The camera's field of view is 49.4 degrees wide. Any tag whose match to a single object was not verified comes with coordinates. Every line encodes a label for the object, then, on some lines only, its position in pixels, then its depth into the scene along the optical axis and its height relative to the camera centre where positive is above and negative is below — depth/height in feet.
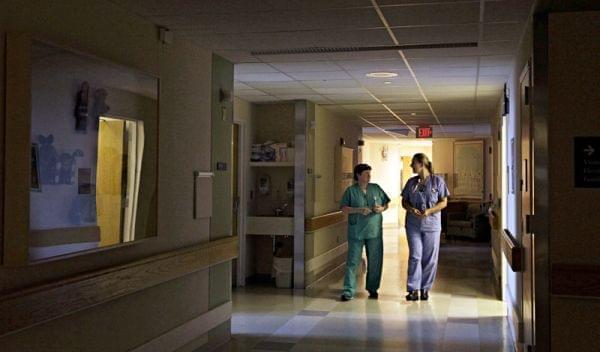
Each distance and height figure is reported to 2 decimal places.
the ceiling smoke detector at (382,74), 19.86 +3.56
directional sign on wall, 11.37 +0.51
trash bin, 26.30 -3.35
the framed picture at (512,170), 17.29 +0.60
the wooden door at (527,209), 12.67 -0.39
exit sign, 37.91 +3.43
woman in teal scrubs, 23.38 -1.27
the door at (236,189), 26.50 +0.00
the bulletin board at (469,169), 51.75 +1.69
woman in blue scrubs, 22.45 -1.00
